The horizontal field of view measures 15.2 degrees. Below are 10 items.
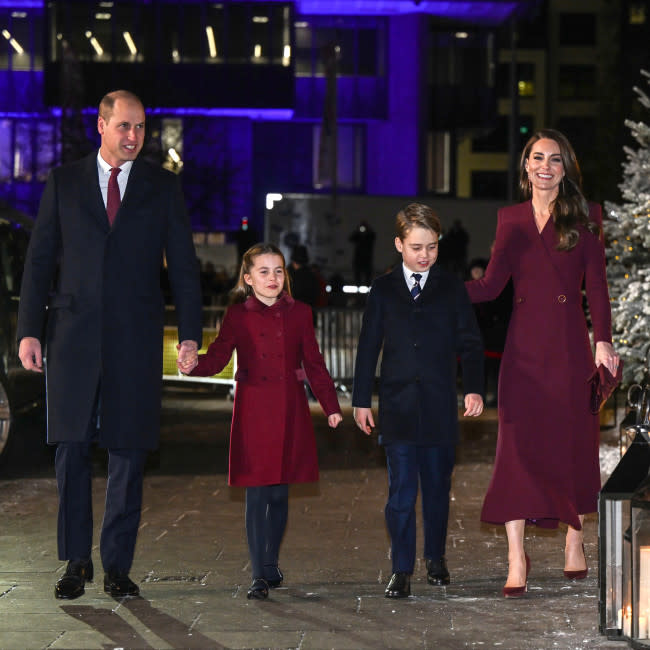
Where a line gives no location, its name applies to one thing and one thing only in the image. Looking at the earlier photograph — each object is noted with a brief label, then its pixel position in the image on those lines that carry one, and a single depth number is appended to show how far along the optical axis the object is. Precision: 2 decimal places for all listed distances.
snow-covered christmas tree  19.32
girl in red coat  11.29
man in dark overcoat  11.01
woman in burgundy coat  11.23
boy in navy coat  11.21
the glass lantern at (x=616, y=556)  9.16
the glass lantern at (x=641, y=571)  8.95
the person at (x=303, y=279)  30.56
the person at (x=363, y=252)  54.40
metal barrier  32.13
